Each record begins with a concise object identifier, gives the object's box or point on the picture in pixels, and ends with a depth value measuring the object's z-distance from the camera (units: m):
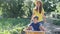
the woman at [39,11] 5.19
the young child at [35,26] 5.16
